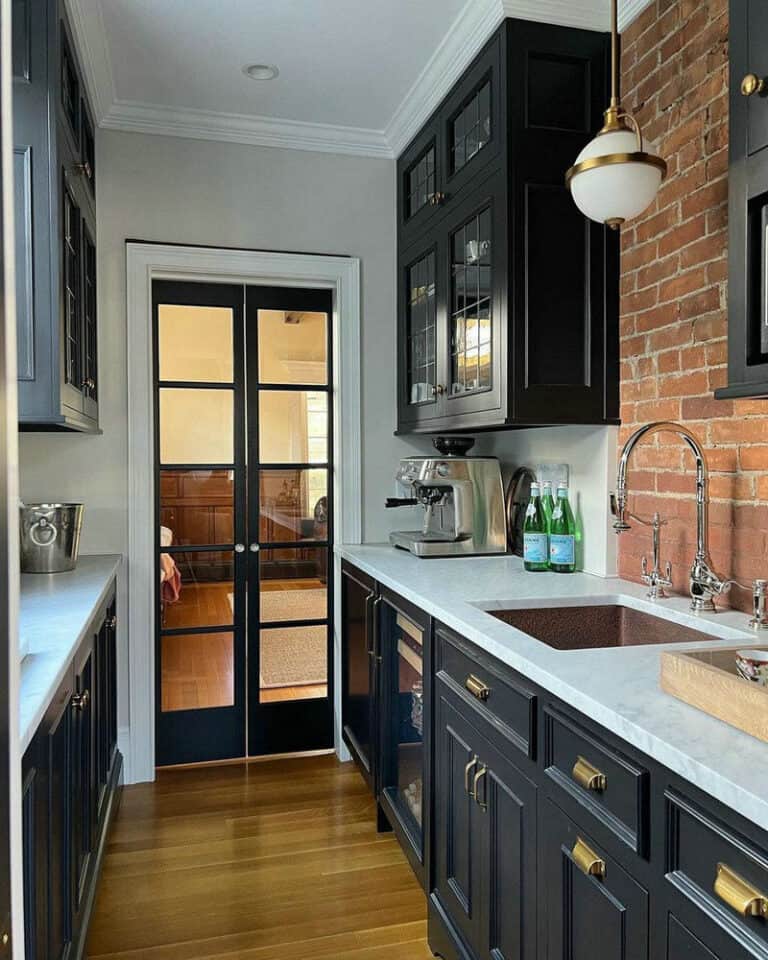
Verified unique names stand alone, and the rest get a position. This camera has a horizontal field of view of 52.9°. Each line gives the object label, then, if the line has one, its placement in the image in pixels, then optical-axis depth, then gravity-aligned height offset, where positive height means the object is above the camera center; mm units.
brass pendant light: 1580 +613
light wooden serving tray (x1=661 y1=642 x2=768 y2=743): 1083 -333
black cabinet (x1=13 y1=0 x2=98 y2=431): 2133 +736
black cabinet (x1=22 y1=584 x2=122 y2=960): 1382 -772
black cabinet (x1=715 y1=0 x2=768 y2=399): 1435 +504
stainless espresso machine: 2982 -140
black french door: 3367 -225
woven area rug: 3500 -799
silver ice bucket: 2734 -237
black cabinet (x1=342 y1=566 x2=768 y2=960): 1014 -636
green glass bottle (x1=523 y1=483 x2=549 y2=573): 2598 -274
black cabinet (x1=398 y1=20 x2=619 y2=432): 2377 +706
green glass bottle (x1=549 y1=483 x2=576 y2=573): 2564 -229
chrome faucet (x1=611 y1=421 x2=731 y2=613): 1890 -145
